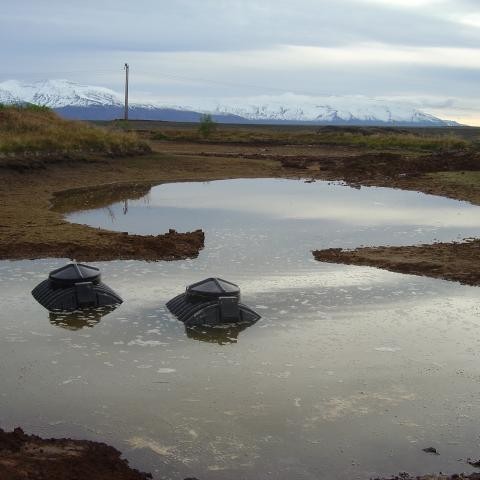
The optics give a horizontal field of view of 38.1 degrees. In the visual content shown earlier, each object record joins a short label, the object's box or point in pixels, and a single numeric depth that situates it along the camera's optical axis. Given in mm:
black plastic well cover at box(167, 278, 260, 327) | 9289
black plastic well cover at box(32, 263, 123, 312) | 9844
